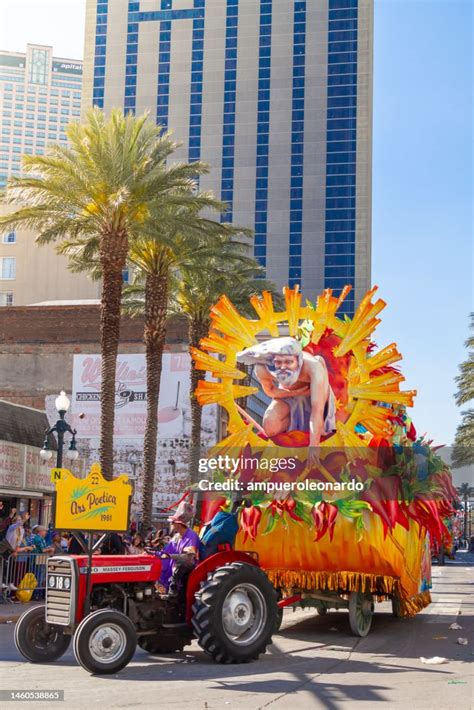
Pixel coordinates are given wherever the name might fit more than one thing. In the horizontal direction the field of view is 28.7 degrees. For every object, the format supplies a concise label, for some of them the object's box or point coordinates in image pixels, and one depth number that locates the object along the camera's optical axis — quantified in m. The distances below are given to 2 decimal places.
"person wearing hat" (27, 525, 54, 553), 20.09
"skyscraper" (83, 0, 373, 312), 111.56
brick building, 52.38
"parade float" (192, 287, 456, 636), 13.29
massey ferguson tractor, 10.18
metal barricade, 18.50
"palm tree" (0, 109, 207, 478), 25.81
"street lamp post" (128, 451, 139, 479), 52.69
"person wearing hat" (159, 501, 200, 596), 11.38
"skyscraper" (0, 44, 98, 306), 80.38
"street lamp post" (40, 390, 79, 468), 22.39
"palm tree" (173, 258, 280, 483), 34.75
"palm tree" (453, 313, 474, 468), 43.75
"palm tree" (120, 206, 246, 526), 27.86
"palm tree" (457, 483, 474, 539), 106.25
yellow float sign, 11.15
